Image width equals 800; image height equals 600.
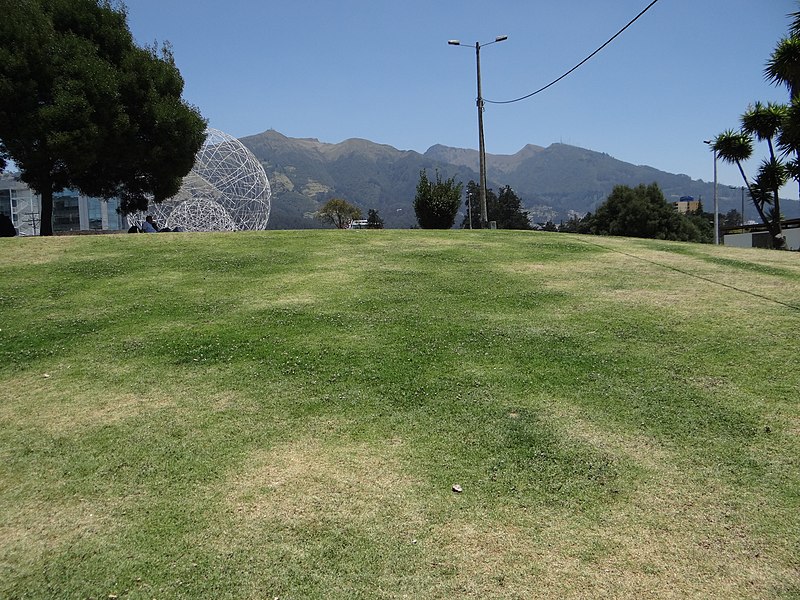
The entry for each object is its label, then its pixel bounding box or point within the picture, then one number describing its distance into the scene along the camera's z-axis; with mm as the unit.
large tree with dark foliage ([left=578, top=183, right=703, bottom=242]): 62156
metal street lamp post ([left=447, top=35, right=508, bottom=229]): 27052
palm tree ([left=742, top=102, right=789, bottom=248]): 27500
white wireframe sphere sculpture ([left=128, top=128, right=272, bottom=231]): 44156
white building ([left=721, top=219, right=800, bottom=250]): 38728
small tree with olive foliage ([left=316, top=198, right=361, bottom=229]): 85375
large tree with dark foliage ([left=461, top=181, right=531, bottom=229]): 95750
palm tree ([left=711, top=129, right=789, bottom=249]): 28203
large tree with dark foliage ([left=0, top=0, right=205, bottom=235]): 20484
